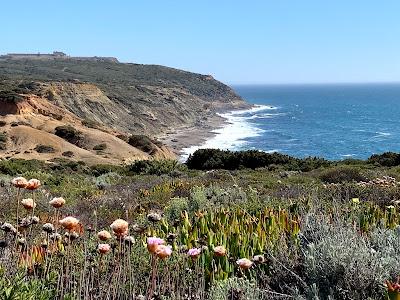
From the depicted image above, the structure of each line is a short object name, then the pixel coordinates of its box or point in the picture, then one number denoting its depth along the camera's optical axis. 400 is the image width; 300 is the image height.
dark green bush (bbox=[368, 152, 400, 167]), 24.17
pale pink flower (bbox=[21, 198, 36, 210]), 3.59
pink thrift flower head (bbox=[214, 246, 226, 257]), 3.33
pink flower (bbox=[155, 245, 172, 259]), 2.85
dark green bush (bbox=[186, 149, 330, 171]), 26.95
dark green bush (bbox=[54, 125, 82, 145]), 43.39
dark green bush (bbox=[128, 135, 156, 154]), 46.62
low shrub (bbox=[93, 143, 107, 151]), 42.37
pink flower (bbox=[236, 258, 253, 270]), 3.23
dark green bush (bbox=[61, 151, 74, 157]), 38.34
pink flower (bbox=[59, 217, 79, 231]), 3.05
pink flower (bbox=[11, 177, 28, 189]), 3.67
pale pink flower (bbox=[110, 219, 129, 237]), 2.96
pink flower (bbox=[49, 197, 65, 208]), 3.46
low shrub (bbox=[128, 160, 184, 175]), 24.19
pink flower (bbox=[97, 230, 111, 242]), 3.17
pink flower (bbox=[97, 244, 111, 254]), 3.12
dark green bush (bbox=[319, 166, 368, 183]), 15.12
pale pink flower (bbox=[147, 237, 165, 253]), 2.80
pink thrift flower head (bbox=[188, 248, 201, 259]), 3.25
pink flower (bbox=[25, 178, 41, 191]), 3.68
